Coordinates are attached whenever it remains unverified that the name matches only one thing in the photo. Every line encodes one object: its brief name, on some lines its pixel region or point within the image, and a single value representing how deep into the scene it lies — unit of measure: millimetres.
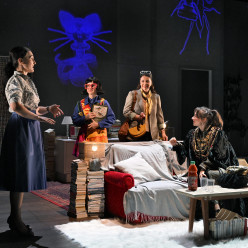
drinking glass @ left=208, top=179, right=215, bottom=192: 3832
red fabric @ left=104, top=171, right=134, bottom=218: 4445
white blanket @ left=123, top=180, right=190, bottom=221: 4383
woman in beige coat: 5707
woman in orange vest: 5438
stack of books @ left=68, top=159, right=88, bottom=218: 4691
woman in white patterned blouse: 3682
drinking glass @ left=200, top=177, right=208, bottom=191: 3893
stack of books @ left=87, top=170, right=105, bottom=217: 4727
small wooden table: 3746
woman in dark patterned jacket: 4613
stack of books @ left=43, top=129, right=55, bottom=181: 7680
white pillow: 4691
